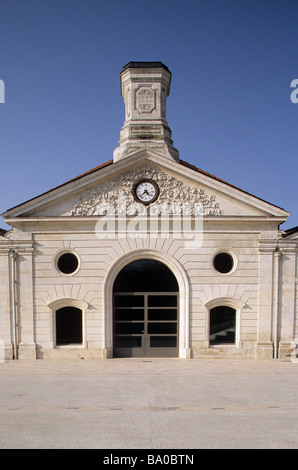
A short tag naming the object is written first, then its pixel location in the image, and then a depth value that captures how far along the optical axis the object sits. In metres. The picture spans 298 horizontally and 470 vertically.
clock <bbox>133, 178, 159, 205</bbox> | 14.90
